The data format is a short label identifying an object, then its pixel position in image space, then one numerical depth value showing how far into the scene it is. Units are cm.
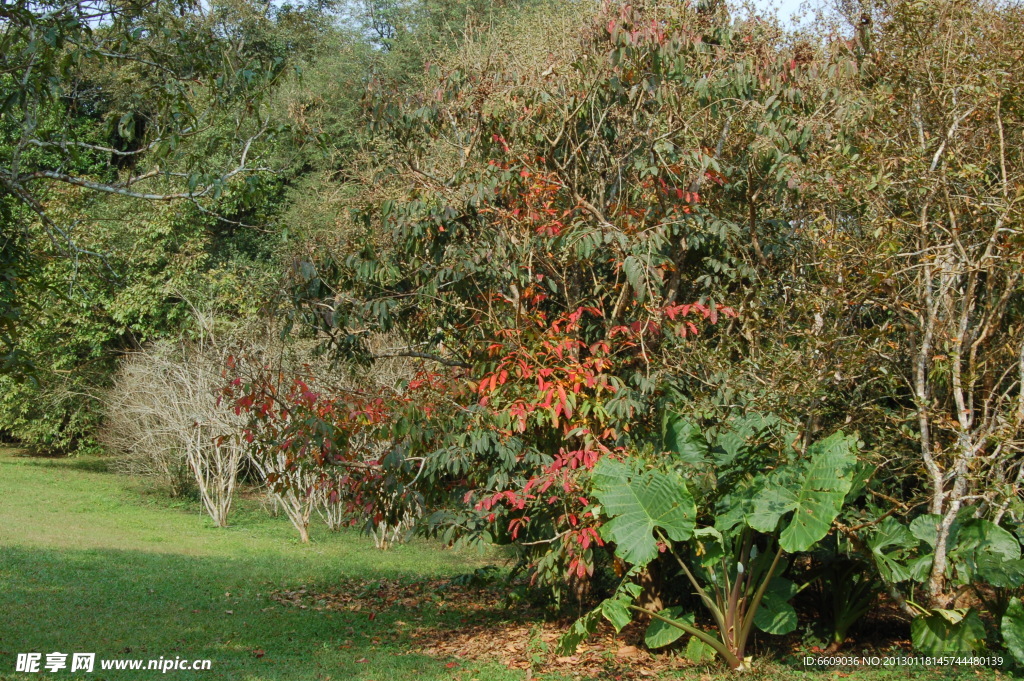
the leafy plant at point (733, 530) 577
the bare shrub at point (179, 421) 1417
